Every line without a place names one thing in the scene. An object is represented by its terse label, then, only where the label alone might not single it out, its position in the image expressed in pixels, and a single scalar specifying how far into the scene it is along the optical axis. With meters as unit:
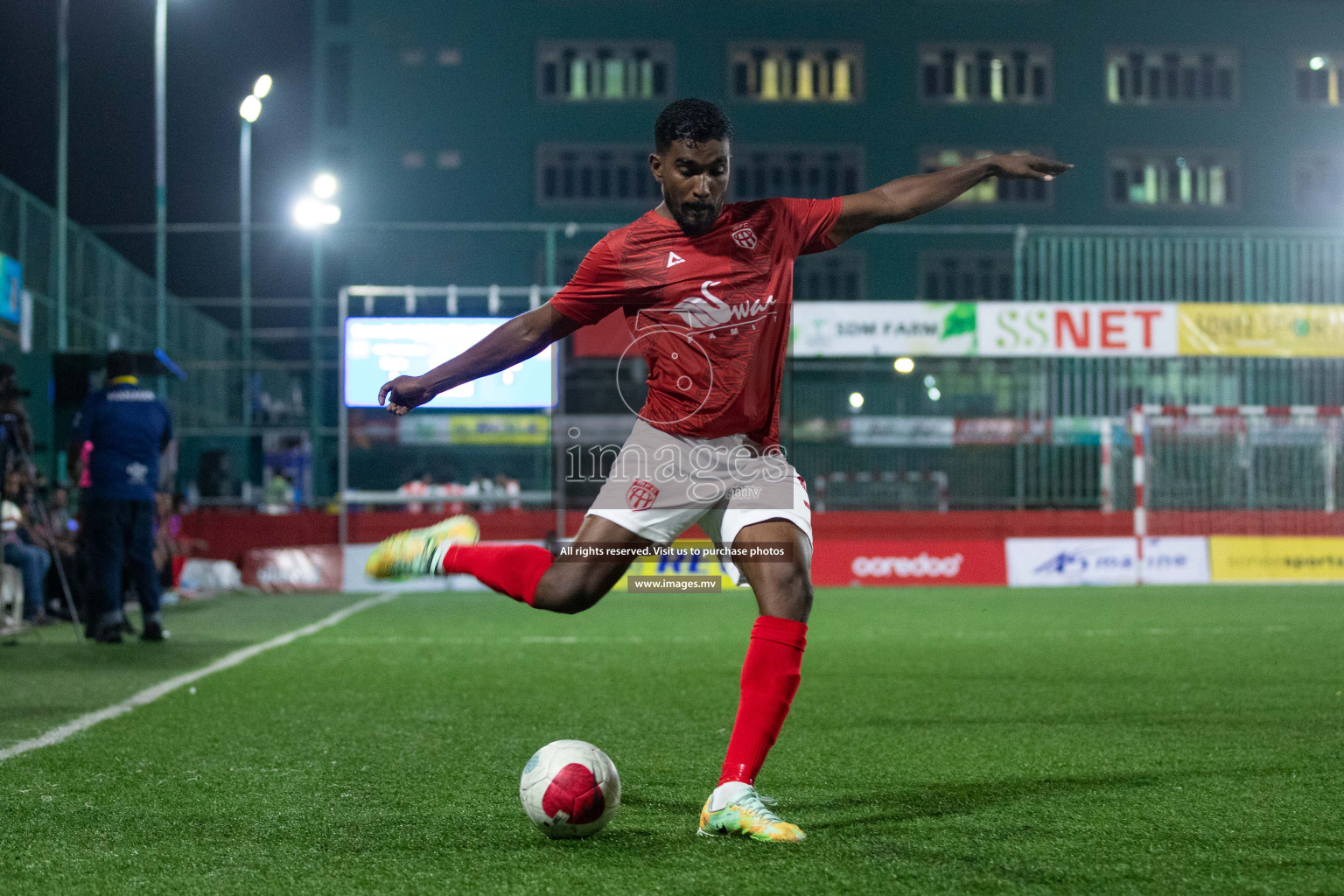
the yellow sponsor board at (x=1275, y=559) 17.52
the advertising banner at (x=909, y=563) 17.59
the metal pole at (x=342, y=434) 16.86
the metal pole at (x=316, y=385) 19.66
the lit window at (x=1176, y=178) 39.12
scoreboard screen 16.33
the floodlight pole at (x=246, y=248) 22.80
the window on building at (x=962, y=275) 36.03
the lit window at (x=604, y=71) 38.28
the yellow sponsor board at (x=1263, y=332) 18.42
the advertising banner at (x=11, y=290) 14.83
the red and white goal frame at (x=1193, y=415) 17.83
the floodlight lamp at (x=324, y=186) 19.92
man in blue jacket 9.64
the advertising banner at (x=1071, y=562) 17.44
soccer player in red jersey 3.83
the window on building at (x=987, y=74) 38.91
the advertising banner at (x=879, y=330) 18.31
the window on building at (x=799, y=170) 38.31
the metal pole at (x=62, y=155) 18.05
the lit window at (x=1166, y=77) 39.28
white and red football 3.64
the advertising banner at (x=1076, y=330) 18.34
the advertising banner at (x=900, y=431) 20.42
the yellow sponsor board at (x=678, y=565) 13.72
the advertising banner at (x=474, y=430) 19.86
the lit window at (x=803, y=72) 38.72
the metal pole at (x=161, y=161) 20.45
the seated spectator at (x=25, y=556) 10.91
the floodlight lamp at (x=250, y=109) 21.28
